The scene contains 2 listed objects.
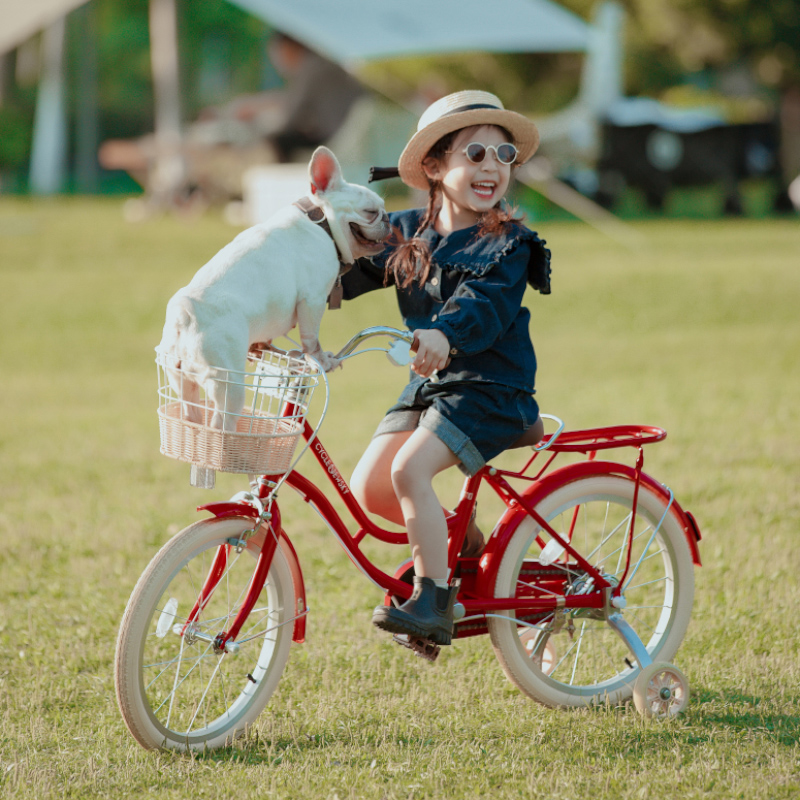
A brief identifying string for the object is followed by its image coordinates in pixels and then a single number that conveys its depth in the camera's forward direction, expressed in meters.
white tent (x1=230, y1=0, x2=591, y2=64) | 32.47
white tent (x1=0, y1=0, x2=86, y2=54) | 37.69
